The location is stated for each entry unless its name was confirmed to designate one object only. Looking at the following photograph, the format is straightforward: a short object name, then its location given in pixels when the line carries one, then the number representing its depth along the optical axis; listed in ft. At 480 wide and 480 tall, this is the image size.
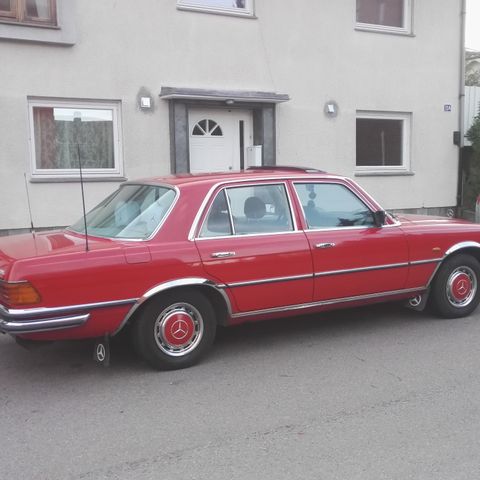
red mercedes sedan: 13.69
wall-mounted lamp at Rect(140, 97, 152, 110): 31.76
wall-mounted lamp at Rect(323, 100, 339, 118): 36.99
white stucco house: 29.63
